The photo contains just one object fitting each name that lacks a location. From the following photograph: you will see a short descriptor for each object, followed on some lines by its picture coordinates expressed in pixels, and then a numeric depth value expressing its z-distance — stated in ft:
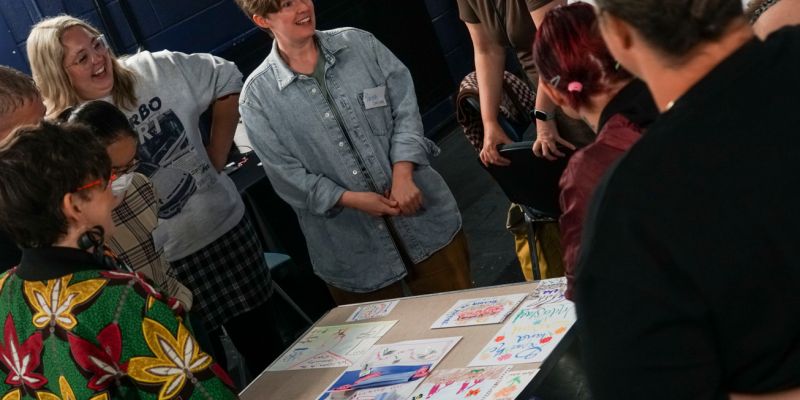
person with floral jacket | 5.80
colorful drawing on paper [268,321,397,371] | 7.63
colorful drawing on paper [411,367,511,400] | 6.11
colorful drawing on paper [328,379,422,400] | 6.54
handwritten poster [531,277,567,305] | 6.97
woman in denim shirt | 9.25
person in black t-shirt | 3.14
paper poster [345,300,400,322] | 8.25
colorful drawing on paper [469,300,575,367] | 6.31
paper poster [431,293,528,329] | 7.13
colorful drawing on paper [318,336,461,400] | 6.81
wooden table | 6.85
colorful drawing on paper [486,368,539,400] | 5.85
